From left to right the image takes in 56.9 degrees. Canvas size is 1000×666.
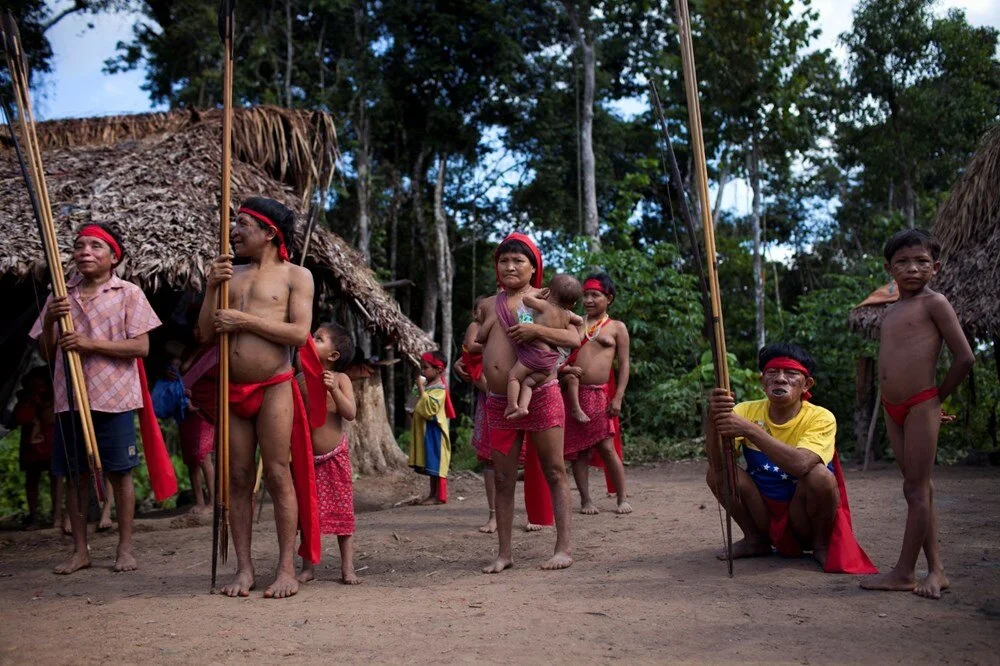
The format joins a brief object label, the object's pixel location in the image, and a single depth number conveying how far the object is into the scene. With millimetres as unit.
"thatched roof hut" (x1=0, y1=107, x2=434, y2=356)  6984
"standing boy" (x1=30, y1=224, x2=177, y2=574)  4641
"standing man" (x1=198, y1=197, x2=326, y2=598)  3979
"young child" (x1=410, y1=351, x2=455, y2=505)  7371
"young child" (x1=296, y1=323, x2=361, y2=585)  4340
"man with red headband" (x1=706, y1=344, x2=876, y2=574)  3963
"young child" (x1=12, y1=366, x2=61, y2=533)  6738
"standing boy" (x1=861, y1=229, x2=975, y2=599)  3668
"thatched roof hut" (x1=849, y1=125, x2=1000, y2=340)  8102
